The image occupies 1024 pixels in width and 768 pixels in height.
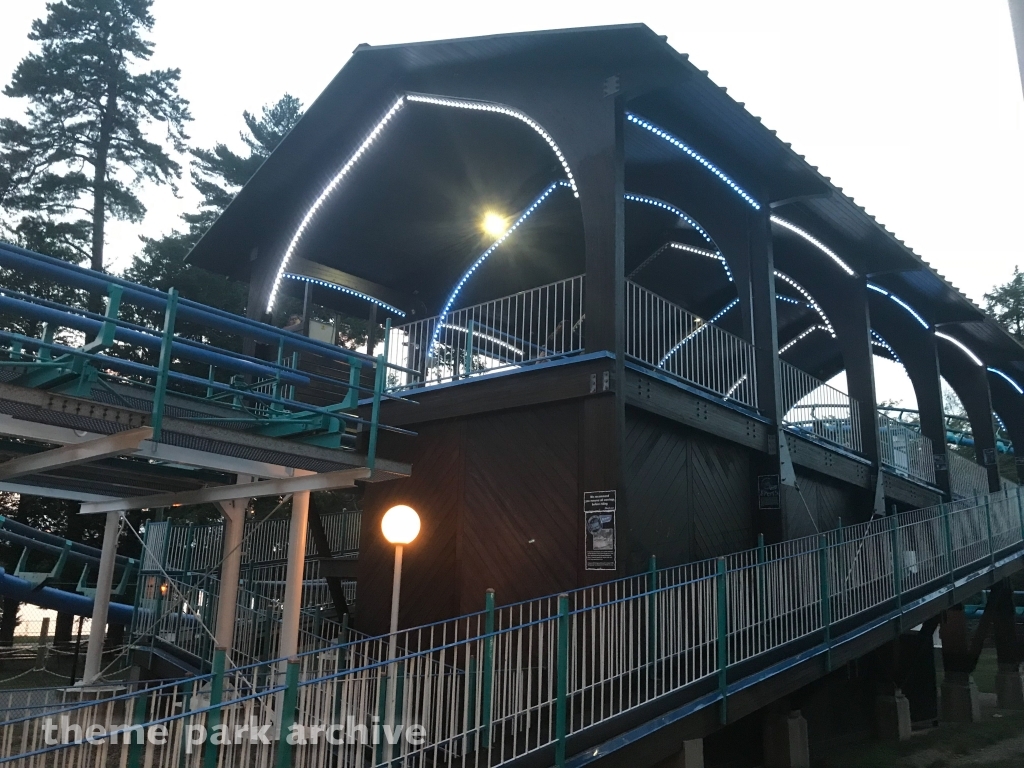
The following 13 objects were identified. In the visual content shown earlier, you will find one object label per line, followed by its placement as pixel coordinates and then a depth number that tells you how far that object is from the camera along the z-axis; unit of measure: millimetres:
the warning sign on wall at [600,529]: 8969
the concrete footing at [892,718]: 13648
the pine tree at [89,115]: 29516
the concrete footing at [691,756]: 7469
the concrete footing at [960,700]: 15438
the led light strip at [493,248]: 14336
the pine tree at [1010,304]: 39969
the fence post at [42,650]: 21391
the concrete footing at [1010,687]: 17203
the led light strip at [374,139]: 10914
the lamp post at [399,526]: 8125
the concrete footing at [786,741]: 9797
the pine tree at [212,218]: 30000
